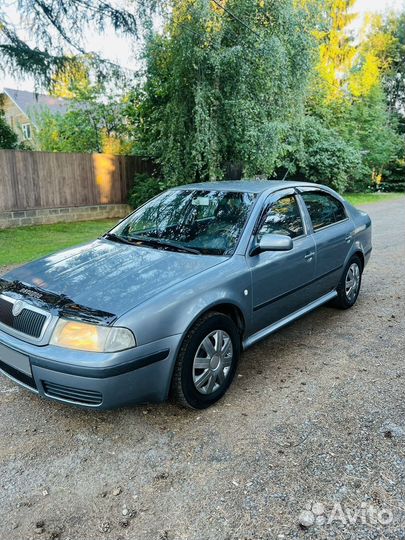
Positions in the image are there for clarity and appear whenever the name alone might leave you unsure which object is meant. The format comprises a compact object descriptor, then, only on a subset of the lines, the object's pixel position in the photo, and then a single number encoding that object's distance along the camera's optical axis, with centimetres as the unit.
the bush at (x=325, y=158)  1798
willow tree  1035
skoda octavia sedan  253
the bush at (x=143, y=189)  1266
